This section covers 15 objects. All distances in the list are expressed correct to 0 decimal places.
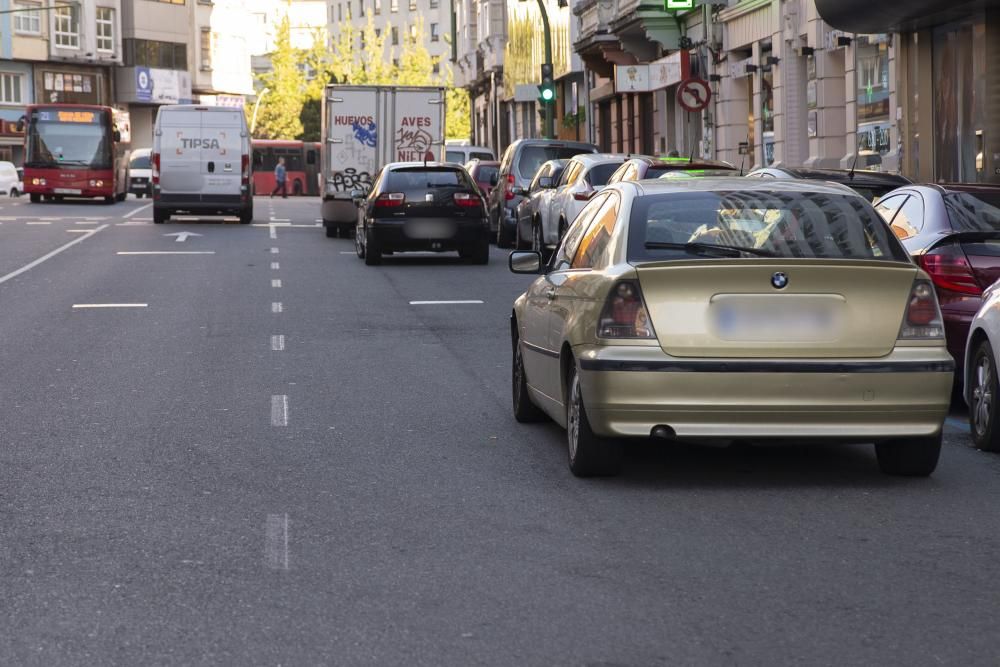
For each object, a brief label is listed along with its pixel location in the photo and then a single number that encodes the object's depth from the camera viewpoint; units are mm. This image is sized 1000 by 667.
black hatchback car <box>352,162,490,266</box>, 24875
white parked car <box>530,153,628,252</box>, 24203
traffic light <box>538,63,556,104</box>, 41406
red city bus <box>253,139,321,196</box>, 82938
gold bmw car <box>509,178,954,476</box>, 7609
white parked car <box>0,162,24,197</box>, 74188
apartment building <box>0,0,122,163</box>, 91500
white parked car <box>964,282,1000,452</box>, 9055
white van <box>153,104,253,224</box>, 38875
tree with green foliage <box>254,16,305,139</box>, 107438
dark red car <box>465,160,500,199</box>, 37562
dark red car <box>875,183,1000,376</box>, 10672
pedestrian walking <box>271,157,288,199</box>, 79812
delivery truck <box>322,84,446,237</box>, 35531
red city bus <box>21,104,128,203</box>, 55500
